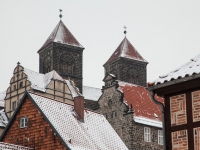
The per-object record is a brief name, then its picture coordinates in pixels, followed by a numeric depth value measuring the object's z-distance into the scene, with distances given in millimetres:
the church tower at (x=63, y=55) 98125
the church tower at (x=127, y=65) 102875
